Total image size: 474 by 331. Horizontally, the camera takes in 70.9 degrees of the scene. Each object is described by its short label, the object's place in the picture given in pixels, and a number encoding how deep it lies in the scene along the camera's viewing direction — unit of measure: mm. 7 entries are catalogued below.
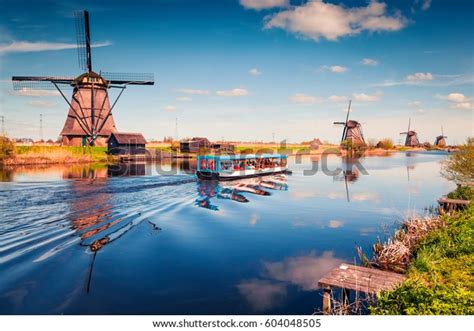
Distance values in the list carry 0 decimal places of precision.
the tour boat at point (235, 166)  26641
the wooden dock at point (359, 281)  6004
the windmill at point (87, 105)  38875
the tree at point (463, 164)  15297
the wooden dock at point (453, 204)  13930
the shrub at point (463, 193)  15125
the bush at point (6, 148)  31703
